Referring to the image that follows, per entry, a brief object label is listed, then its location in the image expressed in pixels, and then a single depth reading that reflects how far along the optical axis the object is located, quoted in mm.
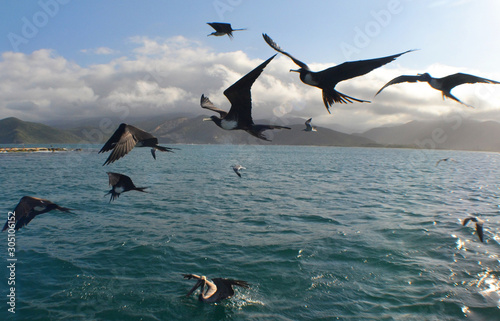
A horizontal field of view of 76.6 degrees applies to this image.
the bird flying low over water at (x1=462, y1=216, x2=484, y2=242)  10258
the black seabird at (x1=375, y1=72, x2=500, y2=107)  5156
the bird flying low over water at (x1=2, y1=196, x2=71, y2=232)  7398
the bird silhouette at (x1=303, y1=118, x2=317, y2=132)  17447
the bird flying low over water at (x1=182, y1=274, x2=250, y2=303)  10382
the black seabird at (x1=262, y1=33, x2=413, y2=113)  4176
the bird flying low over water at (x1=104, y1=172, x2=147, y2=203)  8891
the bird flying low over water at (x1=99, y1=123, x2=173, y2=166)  6118
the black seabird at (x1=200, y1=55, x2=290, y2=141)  4929
